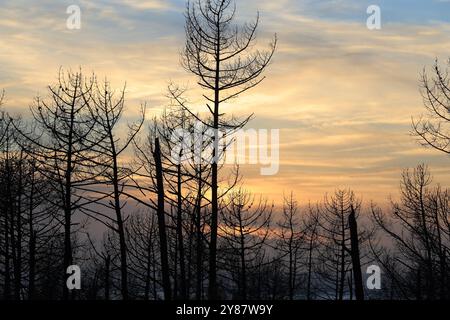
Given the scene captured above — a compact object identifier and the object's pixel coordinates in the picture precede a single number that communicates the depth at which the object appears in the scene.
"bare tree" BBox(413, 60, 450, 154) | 15.89
